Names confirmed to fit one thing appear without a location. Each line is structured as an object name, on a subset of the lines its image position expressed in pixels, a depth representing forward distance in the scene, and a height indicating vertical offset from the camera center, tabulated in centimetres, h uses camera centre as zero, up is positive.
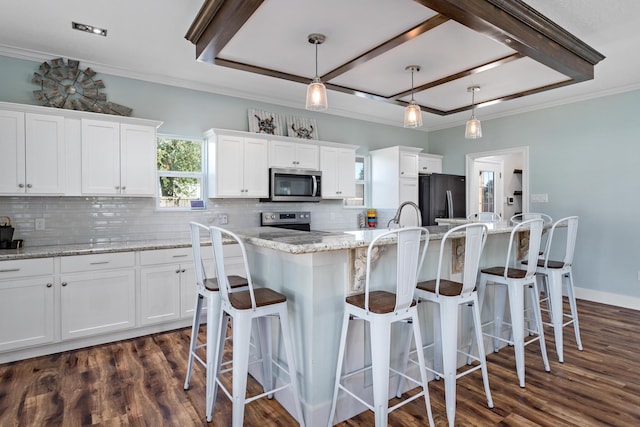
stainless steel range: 461 -20
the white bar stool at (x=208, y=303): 205 -59
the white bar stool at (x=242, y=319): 178 -60
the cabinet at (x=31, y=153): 300 +44
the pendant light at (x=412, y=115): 320 +79
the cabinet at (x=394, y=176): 554 +45
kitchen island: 193 -56
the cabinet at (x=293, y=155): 447 +64
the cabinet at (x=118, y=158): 333 +44
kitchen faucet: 256 -10
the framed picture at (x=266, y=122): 455 +106
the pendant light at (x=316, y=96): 259 +78
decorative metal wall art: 335 +111
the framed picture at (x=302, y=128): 488 +106
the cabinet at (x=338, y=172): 494 +46
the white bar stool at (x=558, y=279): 288 -60
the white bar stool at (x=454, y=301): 200 -56
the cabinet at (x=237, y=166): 406 +45
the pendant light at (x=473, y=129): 360 +76
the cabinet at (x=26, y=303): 276 -77
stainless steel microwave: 446 +25
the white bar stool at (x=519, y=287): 248 -61
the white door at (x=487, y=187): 632 +33
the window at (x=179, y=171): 407 +39
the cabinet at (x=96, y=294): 300 -77
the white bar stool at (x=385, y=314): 173 -55
